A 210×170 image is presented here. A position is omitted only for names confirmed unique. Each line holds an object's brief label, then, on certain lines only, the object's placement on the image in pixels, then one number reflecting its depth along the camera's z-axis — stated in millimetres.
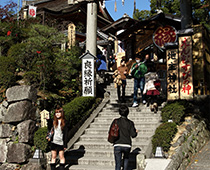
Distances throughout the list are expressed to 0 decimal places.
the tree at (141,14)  28062
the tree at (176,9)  24070
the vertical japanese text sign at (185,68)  10516
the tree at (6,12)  17753
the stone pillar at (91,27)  13820
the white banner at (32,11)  18422
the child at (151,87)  10516
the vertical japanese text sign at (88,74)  12349
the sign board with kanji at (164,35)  15141
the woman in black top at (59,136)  7047
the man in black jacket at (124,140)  6086
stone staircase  7613
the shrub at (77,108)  9604
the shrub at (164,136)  7317
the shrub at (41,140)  8312
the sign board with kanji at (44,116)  9344
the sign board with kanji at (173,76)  10742
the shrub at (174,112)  9055
